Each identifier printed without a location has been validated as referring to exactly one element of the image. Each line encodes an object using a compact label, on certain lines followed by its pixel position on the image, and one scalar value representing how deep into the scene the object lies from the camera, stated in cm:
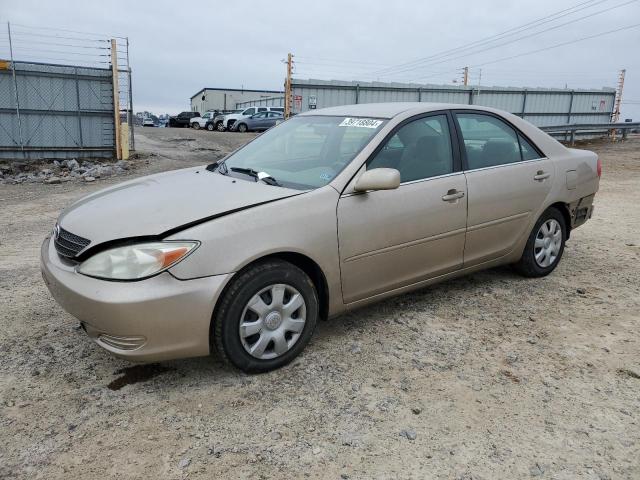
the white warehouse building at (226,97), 5700
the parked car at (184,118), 4281
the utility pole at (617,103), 2514
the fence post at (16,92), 1248
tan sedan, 275
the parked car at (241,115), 3240
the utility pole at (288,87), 1929
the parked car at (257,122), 3133
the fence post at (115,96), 1334
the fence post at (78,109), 1323
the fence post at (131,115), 1406
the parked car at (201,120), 3959
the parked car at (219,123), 3509
